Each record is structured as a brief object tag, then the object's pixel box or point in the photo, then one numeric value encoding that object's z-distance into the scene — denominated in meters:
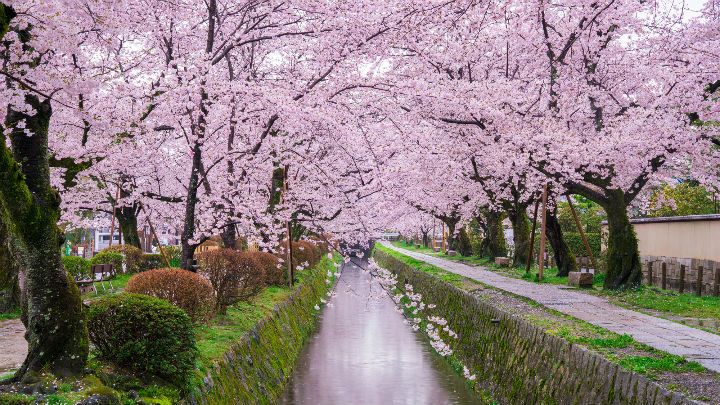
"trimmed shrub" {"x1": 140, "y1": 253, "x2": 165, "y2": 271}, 26.22
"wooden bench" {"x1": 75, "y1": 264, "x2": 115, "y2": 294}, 18.39
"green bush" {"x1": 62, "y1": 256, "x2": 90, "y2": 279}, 20.45
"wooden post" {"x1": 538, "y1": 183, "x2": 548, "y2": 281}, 20.41
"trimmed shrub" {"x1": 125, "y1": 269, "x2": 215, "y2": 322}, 10.09
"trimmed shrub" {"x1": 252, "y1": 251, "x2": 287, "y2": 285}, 19.36
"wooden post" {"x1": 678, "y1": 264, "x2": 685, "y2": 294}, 18.72
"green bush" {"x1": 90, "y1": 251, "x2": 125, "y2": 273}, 24.00
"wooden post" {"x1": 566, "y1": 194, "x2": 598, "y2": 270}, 21.27
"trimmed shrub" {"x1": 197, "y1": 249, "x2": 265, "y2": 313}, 14.11
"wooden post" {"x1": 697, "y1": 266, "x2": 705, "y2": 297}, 17.61
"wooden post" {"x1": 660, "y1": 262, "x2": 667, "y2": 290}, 19.80
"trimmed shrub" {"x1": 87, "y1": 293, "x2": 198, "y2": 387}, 7.80
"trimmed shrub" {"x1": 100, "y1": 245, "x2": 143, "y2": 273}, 25.90
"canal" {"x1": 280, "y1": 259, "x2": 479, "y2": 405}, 14.34
